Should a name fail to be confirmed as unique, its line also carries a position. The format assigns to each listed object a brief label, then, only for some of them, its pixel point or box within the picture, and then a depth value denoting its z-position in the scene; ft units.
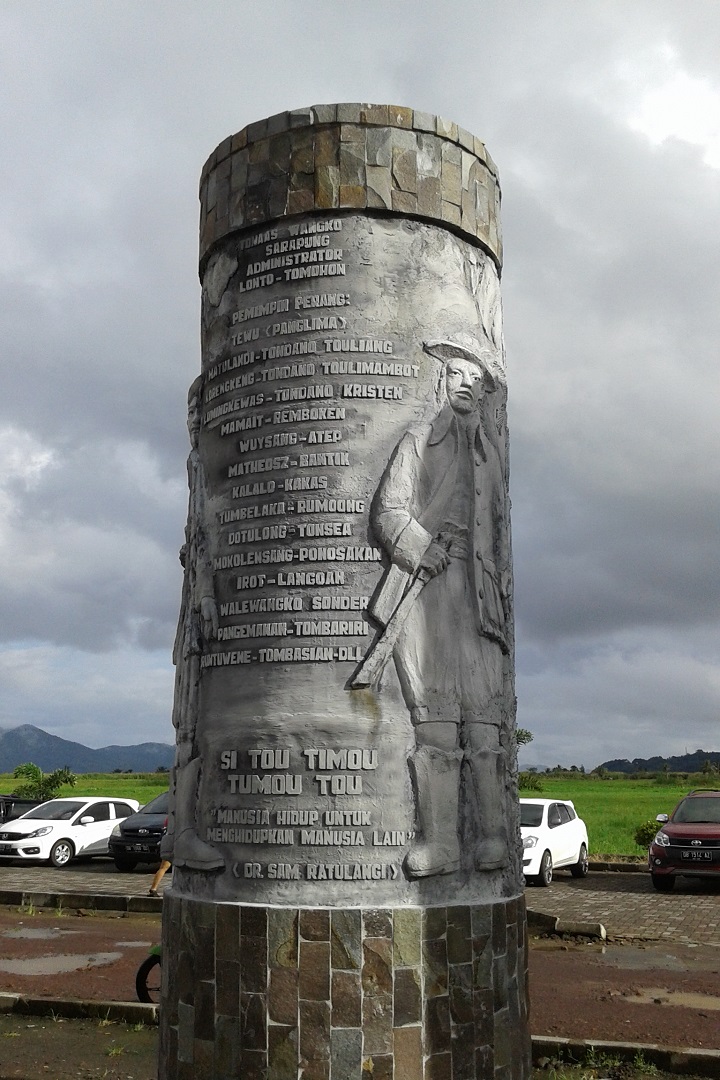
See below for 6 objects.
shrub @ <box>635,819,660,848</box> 82.53
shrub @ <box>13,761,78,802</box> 140.36
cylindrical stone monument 19.40
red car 64.13
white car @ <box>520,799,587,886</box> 65.82
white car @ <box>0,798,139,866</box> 81.51
